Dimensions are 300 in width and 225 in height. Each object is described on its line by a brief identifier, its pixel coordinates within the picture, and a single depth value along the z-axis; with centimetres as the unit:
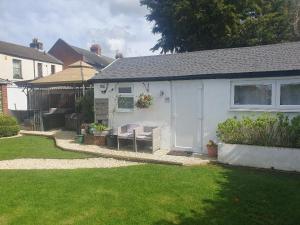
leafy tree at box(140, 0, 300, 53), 2106
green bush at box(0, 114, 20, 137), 1451
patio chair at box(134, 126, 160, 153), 1049
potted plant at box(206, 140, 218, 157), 969
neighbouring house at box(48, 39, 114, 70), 3666
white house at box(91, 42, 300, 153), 905
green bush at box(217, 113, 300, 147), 806
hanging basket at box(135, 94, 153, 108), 1111
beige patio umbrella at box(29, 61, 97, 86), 1456
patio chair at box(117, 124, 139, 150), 1088
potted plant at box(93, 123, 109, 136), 1197
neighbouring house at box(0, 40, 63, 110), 2431
